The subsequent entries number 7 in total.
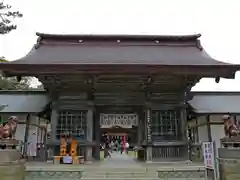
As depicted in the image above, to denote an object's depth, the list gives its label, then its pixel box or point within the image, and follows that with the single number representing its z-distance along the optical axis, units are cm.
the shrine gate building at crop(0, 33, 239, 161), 1012
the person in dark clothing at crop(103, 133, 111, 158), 1839
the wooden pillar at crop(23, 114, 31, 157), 1226
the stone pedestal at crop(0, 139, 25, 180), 720
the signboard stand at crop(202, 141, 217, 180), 757
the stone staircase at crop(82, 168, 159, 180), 801
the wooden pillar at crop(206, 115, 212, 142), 1213
